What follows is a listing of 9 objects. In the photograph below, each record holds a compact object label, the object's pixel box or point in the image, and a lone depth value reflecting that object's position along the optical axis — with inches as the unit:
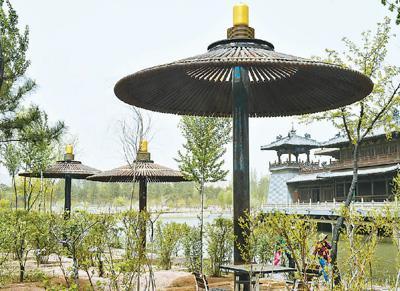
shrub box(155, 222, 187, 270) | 418.0
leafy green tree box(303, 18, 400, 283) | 365.1
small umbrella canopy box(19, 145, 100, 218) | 478.9
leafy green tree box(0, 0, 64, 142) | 306.7
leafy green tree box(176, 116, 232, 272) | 480.7
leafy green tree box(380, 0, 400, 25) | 223.8
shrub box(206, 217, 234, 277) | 378.3
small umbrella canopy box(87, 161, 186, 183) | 391.9
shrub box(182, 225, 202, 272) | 407.5
